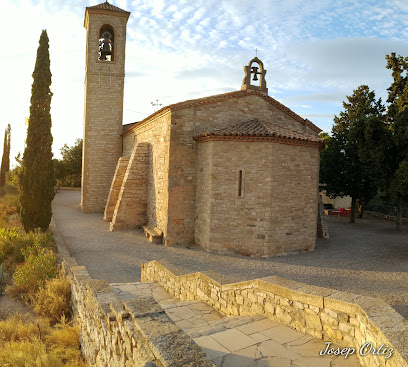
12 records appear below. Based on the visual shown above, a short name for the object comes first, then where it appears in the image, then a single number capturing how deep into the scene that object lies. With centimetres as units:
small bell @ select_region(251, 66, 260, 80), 1443
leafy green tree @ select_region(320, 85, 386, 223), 1884
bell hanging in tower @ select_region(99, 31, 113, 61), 2012
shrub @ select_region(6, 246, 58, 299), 802
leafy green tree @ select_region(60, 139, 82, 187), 3284
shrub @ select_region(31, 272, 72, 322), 704
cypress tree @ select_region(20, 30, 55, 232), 1282
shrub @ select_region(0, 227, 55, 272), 1024
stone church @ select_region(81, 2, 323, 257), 1142
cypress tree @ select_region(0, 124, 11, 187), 2561
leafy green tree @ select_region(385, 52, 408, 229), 1345
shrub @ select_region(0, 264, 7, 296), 855
